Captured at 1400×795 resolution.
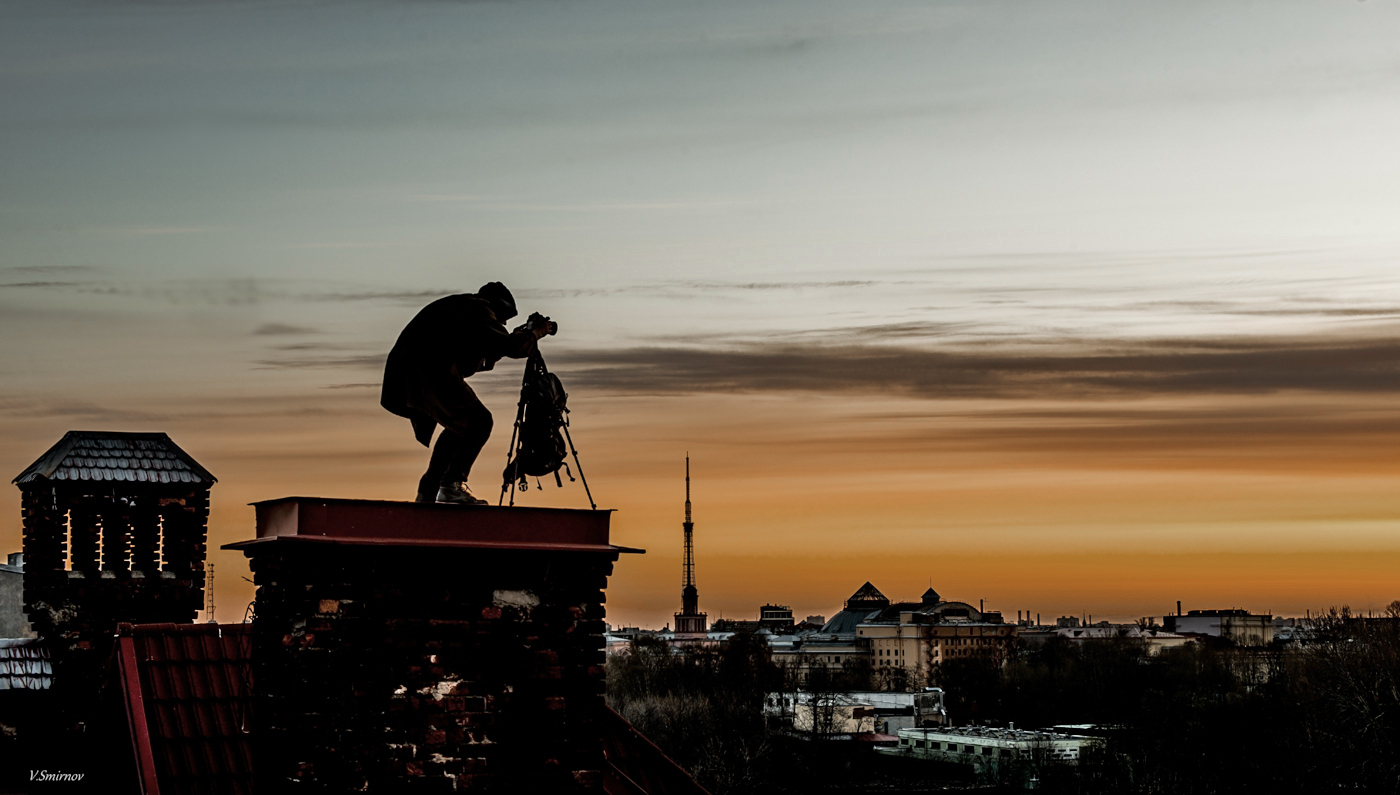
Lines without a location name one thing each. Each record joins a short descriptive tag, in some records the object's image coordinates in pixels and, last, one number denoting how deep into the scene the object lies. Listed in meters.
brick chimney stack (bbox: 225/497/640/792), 8.45
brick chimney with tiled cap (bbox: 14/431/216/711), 18.81
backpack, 9.78
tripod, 9.77
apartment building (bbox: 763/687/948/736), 87.44
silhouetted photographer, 9.39
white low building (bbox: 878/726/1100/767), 75.35
